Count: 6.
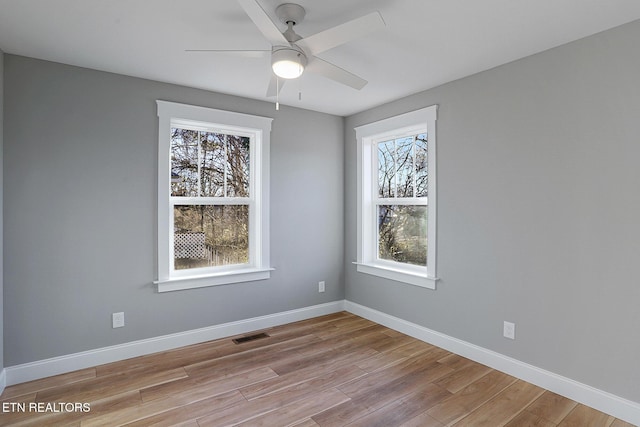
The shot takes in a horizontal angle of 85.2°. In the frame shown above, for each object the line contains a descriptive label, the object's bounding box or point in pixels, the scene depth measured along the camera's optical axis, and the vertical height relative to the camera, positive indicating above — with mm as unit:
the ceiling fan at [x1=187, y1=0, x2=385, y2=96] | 1652 +902
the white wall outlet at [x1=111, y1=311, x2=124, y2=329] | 2951 -935
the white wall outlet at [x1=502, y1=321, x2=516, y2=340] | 2709 -939
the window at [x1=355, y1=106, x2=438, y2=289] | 3377 +138
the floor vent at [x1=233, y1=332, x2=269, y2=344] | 3396 -1273
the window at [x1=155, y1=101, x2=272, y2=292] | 3195 +135
